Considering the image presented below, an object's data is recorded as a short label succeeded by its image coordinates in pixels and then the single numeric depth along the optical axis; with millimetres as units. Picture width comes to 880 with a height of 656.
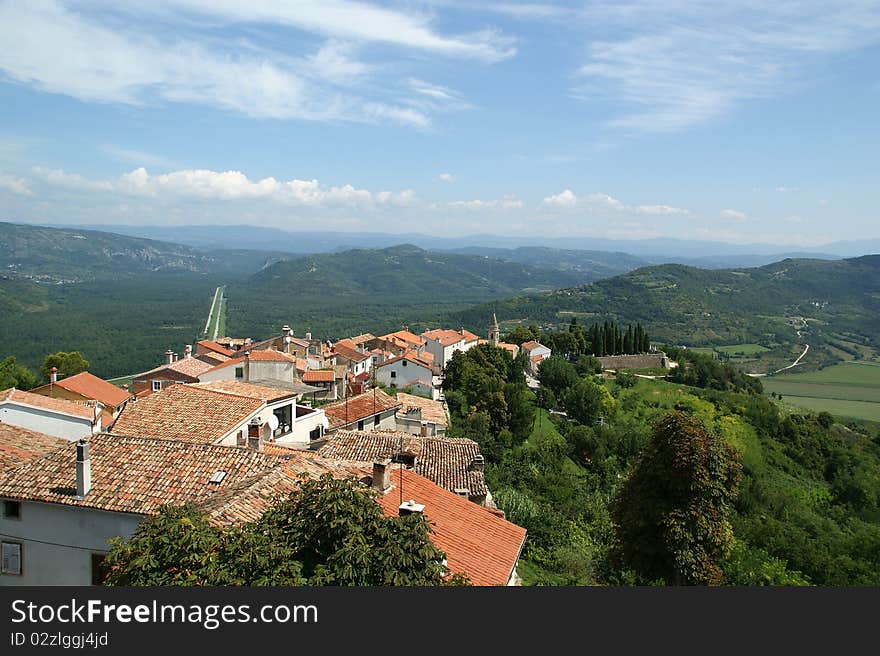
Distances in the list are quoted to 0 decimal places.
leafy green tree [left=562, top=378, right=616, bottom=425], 52781
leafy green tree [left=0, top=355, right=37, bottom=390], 39956
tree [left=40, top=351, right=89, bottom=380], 46750
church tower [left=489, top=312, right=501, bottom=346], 77569
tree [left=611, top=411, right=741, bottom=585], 16047
